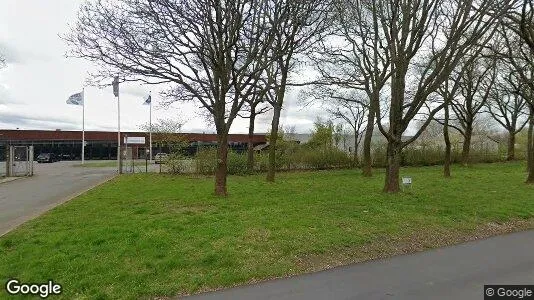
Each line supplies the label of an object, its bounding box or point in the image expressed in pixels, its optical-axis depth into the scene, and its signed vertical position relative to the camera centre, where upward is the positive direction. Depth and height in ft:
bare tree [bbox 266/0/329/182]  35.78 +13.89
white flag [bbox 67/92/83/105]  111.09 +16.62
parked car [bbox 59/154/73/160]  181.98 -2.46
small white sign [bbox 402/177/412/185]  37.04 -2.89
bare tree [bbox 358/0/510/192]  35.27 +11.14
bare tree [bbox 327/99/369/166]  114.72 +11.06
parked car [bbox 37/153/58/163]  154.20 -2.73
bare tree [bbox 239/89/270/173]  72.33 +4.80
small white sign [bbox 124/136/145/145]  81.00 +2.71
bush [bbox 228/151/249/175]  72.02 -2.63
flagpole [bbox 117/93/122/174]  75.59 -2.16
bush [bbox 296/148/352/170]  81.41 -1.38
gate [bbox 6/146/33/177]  70.74 -1.91
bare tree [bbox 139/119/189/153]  72.23 +2.14
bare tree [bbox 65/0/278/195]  33.73 +10.96
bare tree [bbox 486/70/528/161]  116.47 +13.18
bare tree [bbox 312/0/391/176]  40.83 +13.98
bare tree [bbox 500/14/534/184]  42.02 +15.25
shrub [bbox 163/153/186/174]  71.20 -2.22
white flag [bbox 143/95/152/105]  110.18 +16.01
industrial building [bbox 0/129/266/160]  176.14 +5.23
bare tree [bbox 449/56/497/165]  85.75 +12.38
